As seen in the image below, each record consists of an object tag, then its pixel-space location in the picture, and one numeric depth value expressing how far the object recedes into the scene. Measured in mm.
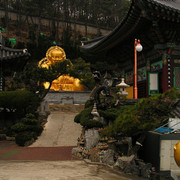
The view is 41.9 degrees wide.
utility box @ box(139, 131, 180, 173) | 6734
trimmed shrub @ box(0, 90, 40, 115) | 13867
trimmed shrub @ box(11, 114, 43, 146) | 11719
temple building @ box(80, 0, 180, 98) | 10898
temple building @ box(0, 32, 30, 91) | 15367
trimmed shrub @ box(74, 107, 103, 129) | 9047
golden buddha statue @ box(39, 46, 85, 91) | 24830
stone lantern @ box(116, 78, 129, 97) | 11750
